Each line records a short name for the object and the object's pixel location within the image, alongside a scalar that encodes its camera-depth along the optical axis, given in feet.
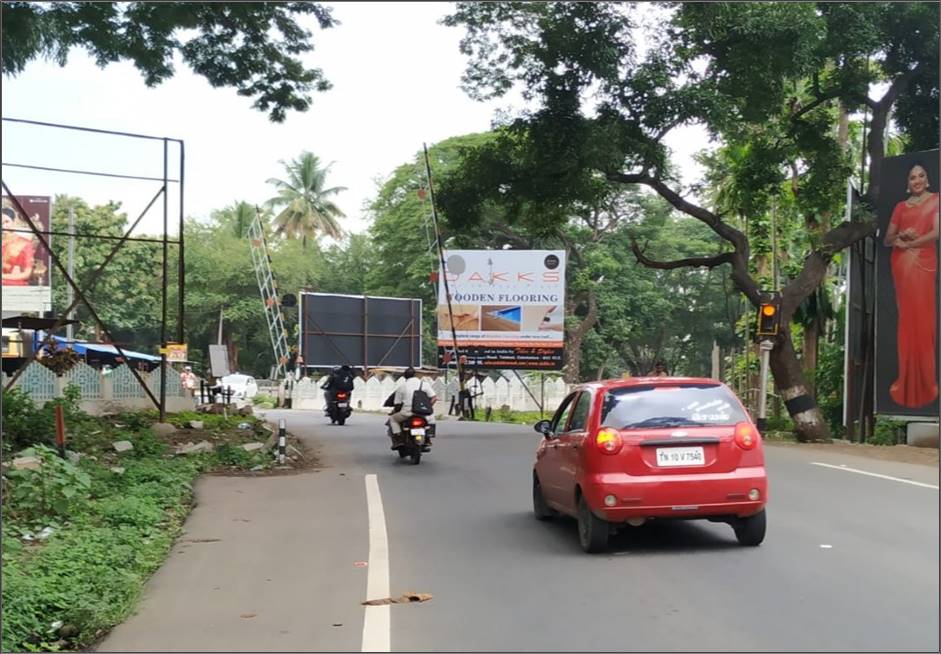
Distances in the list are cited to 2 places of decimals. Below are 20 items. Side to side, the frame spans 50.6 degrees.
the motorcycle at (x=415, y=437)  53.11
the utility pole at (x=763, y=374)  70.28
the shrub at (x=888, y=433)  76.64
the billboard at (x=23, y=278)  108.47
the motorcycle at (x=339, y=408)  95.20
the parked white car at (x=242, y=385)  172.14
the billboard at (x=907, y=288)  69.36
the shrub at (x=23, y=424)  50.29
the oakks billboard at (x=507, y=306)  125.18
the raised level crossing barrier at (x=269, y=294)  149.07
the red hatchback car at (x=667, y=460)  26.71
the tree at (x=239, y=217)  213.05
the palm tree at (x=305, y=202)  219.00
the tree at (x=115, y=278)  160.76
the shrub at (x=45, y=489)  30.60
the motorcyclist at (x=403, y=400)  53.93
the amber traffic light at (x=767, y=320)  68.90
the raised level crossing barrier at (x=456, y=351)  118.87
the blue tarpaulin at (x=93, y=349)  100.62
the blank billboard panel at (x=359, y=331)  133.39
